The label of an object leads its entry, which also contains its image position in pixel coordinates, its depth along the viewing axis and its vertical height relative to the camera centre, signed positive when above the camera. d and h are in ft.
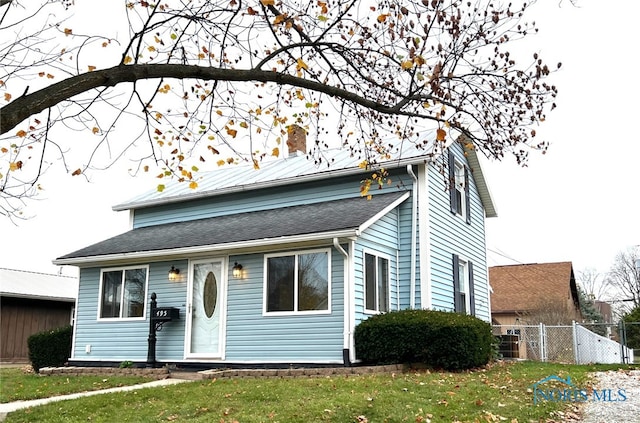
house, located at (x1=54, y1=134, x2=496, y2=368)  39.19 +4.03
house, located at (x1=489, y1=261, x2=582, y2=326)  88.07 +5.38
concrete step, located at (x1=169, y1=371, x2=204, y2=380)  37.68 -3.26
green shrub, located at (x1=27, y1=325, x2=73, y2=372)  49.47 -2.21
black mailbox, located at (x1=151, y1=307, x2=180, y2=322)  43.65 +0.59
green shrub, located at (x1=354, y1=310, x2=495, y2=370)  37.24 -1.01
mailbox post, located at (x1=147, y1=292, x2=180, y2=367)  43.65 +0.30
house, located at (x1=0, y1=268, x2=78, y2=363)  74.38 +1.61
